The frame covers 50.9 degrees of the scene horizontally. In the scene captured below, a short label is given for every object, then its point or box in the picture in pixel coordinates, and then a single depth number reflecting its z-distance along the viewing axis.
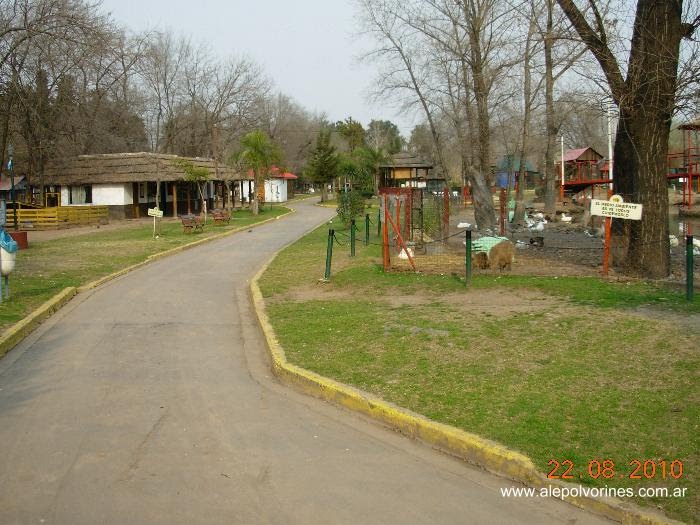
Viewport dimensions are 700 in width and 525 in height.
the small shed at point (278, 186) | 72.36
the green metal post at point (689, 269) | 11.14
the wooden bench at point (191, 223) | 30.64
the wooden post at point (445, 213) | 22.64
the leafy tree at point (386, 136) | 95.00
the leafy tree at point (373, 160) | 64.82
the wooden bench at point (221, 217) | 36.06
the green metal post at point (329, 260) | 14.90
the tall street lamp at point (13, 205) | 31.97
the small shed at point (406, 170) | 60.91
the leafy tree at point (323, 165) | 71.94
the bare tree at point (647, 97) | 13.47
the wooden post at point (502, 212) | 22.92
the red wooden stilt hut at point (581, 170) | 40.59
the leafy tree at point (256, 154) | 47.97
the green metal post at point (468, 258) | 13.30
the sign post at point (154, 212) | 26.22
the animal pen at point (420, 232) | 15.72
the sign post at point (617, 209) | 13.37
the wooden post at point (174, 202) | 44.34
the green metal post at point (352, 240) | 19.34
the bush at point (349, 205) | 31.53
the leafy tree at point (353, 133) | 96.88
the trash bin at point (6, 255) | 12.73
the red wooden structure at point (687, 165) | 31.45
